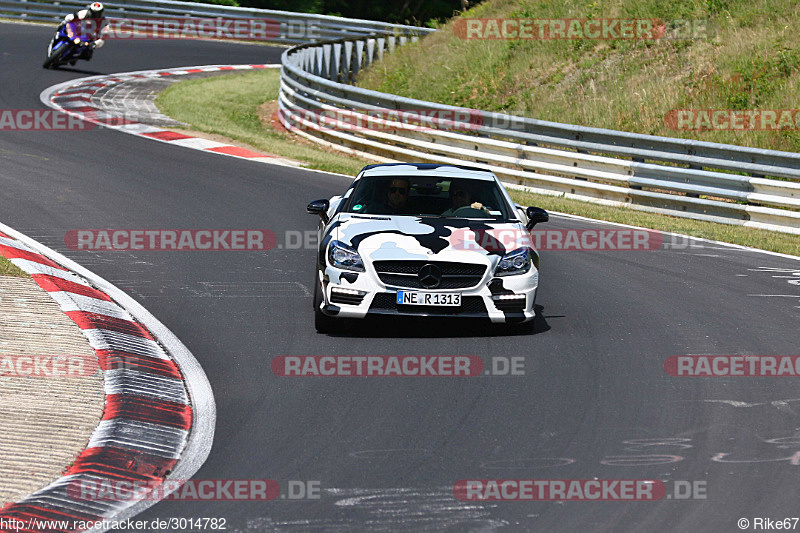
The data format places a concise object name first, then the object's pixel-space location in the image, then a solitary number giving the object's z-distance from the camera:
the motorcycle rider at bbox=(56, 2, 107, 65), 25.64
